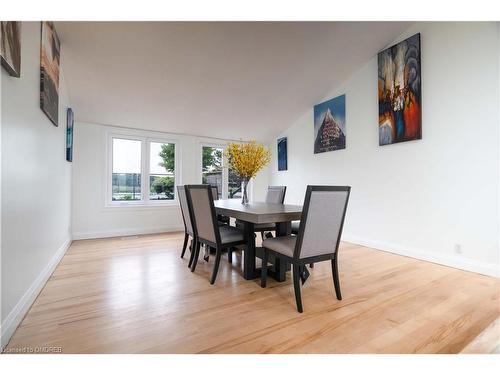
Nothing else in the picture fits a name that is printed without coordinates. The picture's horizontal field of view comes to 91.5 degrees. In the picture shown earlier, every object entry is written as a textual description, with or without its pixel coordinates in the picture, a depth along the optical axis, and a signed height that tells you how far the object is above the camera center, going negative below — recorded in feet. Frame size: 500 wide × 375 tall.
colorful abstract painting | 10.67 +4.45
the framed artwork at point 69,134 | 11.02 +2.58
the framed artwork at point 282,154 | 18.63 +2.72
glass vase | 10.23 -0.18
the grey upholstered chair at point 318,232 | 5.82 -1.10
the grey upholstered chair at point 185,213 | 9.48 -0.94
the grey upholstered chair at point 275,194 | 12.22 -0.23
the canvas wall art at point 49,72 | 6.81 +3.64
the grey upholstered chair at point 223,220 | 12.50 -1.56
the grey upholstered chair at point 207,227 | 7.41 -1.22
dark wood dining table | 6.84 -1.16
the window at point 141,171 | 15.21 +1.28
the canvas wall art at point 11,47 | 4.17 +2.66
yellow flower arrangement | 9.57 +1.28
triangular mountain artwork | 14.24 +3.96
